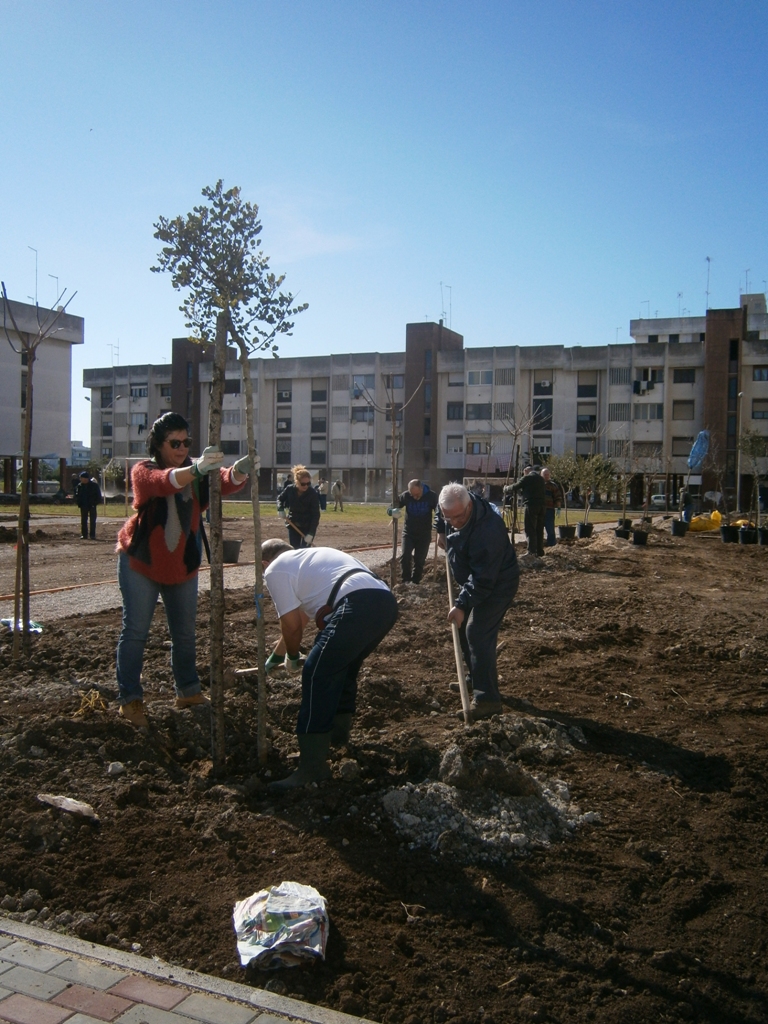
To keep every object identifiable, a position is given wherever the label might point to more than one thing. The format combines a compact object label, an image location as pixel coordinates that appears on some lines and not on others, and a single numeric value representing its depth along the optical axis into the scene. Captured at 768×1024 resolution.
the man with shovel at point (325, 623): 3.86
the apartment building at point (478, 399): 56.84
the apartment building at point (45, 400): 49.81
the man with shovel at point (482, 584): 5.25
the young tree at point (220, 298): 3.67
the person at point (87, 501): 19.61
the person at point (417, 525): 10.73
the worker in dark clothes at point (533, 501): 14.81
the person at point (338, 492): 42.00
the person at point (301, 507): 10.40
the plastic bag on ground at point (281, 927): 2.65
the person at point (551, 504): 16.02
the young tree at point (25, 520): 6.22
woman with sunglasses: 4.52
